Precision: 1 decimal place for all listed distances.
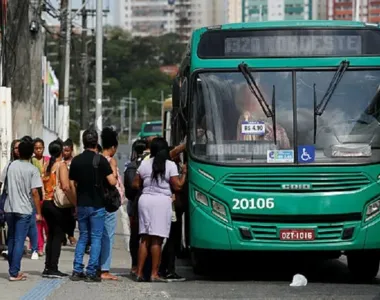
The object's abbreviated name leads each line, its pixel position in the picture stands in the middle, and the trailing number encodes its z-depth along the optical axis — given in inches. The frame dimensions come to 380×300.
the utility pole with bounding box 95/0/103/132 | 1164.5
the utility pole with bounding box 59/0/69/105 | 1707.4
